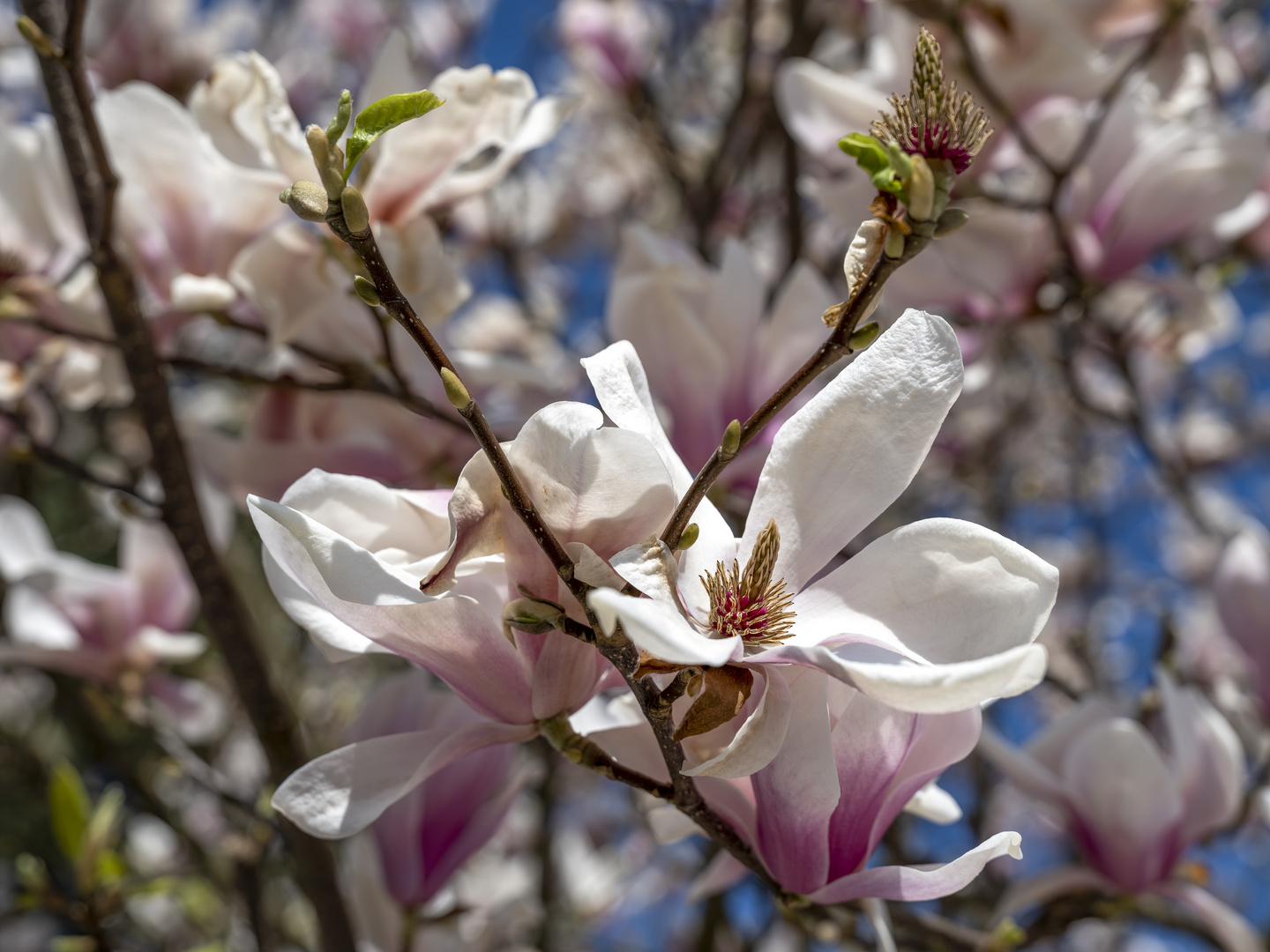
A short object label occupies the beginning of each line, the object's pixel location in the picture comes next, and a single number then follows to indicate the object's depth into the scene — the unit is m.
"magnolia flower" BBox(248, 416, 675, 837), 0.45
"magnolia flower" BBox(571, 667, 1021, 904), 0.47
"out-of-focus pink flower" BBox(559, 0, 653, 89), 2.20
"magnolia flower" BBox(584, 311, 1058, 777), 0.45
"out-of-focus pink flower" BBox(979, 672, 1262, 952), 0.73
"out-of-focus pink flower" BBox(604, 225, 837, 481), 0.80
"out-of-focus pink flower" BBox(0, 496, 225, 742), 1.02
